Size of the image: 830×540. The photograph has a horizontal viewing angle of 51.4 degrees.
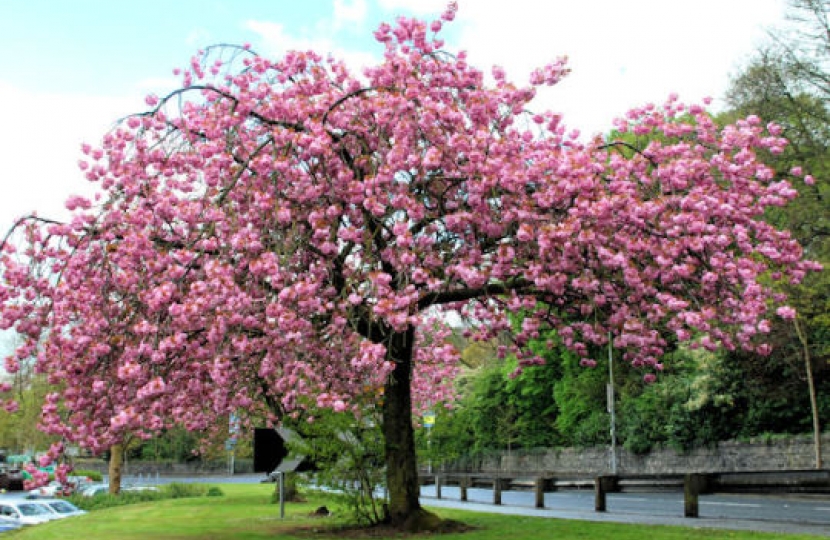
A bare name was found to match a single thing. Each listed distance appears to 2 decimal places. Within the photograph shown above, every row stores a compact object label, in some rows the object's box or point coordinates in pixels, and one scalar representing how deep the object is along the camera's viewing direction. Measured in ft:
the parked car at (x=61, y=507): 102.83
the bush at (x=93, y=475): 224.47
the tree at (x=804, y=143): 92.43
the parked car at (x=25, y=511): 96.53
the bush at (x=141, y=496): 115.75
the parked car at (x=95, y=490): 130.11
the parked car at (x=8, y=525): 86.07
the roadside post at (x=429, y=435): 55.11
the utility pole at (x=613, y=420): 128.67
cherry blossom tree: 41.73
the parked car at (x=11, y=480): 196.58
